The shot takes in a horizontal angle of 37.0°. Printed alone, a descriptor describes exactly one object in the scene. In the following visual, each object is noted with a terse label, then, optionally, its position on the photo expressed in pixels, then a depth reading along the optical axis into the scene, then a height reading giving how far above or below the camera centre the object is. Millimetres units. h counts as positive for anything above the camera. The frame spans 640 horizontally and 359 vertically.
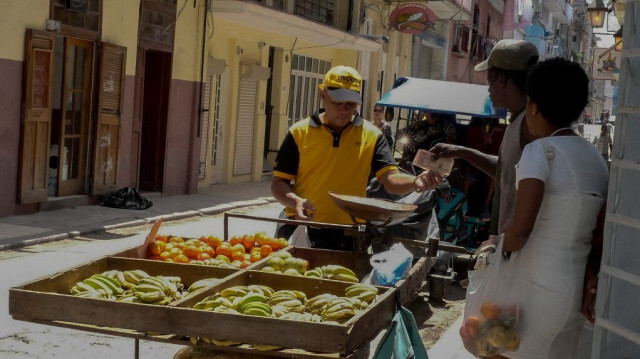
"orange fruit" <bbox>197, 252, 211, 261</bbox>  4852 -766
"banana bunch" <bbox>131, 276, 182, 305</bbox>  3828 -773
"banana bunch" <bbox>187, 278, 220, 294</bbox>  4094 -777
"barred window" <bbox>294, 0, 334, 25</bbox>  23422 +2640
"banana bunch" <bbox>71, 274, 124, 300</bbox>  3866 -792
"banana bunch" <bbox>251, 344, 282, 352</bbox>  3492 -864
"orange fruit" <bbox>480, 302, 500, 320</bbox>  3570 -681
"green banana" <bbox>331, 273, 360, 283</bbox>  4390 -739
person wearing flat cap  4258 +146
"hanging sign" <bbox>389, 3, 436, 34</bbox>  27172 +2934
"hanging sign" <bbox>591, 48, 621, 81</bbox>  19414 +1559
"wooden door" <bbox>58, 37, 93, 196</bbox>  14250 -340
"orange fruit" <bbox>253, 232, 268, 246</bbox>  5043 -683
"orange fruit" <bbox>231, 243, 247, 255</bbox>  4972 -735
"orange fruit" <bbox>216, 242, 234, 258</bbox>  4953 -743
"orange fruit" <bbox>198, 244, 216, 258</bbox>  4931 -747
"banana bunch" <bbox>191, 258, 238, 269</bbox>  4586 -762
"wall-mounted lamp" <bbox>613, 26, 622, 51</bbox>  17922 +1901
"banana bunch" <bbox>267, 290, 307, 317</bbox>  3773 -776
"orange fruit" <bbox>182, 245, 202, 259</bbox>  4863 -750
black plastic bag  14820 -1579
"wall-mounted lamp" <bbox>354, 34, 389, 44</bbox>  24984 +2130
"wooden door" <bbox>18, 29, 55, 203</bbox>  12914 -350
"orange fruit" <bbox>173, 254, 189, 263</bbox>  4741 -772
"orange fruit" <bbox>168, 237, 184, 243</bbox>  5113 -733
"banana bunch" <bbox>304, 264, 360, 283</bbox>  4398 -732
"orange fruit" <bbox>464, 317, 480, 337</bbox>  3604 -752
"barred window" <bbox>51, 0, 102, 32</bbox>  13461 +1175
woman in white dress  3453 -360
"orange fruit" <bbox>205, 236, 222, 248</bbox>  5094 -723
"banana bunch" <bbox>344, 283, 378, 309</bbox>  3926 -727
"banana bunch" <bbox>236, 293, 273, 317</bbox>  3664 -764
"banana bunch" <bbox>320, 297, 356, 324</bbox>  3650 -749
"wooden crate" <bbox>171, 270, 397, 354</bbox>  3389 -792
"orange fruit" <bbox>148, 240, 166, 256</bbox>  4867 -745
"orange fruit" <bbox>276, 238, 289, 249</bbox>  5029 -692
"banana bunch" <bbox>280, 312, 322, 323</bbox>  3571 -770
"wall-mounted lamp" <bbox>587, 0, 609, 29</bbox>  22516 +2910
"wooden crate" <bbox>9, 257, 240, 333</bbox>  3574 -811
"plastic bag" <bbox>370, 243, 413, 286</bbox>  4414 -685
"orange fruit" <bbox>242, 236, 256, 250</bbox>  5062 -709
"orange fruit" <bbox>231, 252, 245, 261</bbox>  4887 -761
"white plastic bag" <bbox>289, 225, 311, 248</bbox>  5383 -710
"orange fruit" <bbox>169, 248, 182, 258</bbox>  4789 -751
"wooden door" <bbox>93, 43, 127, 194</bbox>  14844 -295
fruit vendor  5371 -271
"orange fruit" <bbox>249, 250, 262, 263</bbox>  4770 -738
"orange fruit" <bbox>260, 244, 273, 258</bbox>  4871 -718
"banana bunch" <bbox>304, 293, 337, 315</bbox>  3846 -769
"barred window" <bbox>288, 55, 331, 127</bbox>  23578 +681
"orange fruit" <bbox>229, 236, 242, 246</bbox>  5153 -717
